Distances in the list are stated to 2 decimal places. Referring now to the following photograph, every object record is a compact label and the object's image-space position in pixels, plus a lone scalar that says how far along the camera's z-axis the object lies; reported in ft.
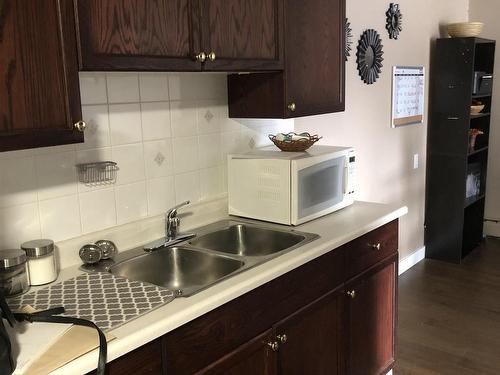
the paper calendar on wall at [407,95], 12.49
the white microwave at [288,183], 7.29
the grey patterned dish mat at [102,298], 4.65
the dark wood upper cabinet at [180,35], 4.84
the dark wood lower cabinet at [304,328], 4.94
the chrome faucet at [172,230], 6.78
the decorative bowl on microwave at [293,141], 7.77
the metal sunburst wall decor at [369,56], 10.88
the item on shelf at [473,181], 14.80
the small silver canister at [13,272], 4.97
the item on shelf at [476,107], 14.09
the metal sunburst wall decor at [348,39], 10.36
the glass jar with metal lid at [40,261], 5.33
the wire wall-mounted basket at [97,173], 6.11
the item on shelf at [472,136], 14.35
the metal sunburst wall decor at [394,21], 11.76
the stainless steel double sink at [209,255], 6.23
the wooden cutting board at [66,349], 3.82
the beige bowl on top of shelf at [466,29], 13.46
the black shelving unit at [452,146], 13.64
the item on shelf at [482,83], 13.74
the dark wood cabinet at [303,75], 7.18
